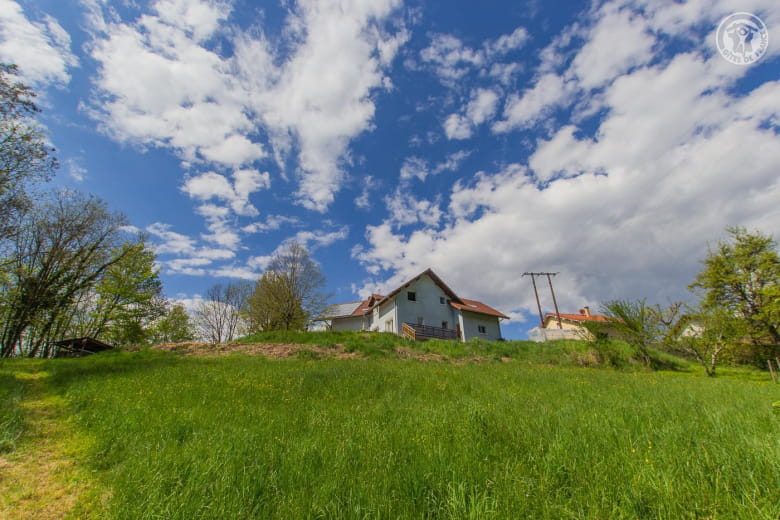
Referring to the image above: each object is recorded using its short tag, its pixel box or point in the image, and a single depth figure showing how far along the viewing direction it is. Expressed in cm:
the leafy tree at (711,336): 1795
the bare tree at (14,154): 1134
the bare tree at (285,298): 3219
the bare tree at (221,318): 4541
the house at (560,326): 3659
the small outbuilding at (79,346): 1933
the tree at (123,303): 2647
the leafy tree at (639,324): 1931
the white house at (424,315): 3212
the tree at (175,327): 3408
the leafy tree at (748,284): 2017
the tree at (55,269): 2033
